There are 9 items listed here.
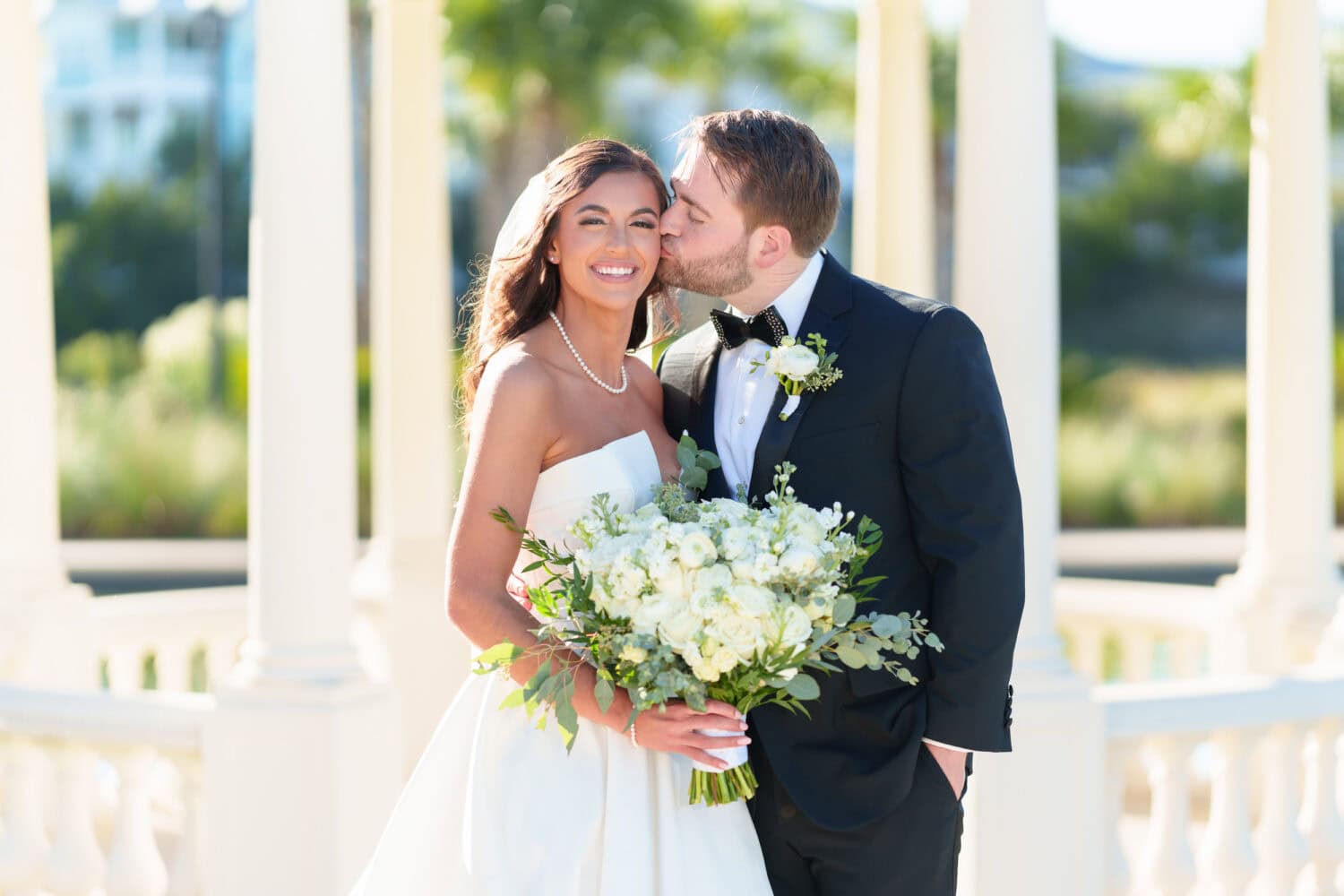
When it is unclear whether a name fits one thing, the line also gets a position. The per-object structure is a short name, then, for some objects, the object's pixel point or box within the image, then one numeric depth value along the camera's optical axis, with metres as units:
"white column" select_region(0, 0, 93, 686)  11.47
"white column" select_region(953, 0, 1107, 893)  8.47
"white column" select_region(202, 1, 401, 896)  8.37
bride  5.39
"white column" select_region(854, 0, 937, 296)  13.60
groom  5.43
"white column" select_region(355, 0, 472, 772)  13.38
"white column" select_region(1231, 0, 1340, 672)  12.02
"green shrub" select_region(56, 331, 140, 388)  41.53
